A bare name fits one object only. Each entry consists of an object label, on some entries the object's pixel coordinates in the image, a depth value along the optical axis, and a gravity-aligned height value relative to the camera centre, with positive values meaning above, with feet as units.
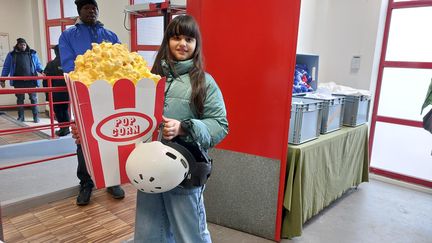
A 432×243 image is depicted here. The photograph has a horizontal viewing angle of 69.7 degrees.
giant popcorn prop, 2.85 -0.41
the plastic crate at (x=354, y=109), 9.55 -1.17
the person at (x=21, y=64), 18.04 -0.34
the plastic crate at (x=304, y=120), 6.83 -1.15
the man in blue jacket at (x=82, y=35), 7.16 +0.58
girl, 3.71 -0.43
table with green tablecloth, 6.81 -2.62
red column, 6.20 +0.05
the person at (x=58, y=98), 13.91 -1.69
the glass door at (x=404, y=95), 10.73 -0.81
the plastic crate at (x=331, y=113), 8.21 -1.17
